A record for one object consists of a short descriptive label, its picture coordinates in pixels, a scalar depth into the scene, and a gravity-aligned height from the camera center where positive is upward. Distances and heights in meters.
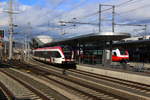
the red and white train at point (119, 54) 44.83 -0.64
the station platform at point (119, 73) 18.75 -1.87
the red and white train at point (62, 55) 33.25 -0.54
